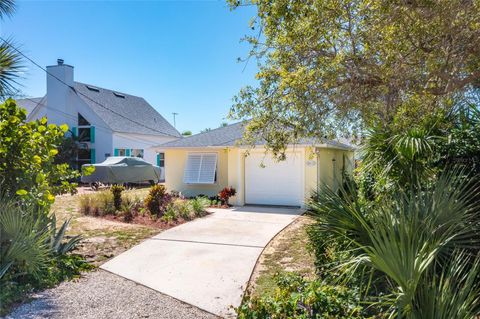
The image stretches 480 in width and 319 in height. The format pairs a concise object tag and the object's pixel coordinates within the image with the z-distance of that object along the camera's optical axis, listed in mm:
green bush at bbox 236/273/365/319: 3408
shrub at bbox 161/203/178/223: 11769
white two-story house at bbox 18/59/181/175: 28359
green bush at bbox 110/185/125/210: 13359
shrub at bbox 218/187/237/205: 15844
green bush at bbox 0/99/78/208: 6188
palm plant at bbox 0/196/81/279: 5633
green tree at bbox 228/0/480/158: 5574
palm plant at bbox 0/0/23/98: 7398
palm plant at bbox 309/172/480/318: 3000
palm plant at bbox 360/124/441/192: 4785
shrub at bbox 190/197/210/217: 13179
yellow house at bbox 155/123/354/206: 15398
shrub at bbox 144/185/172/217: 12734
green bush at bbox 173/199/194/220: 12422
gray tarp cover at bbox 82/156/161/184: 22047
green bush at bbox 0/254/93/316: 5147
